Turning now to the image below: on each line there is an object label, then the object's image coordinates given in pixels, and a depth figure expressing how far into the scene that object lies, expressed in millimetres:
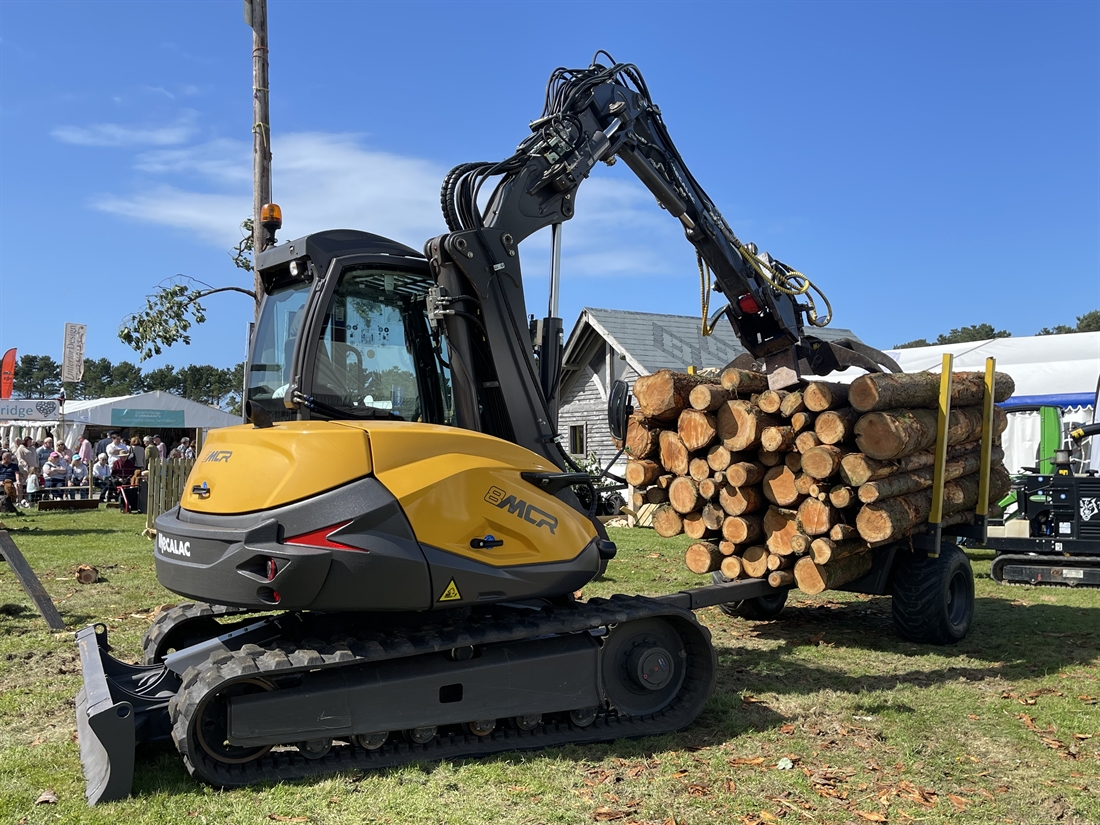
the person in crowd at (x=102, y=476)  24734
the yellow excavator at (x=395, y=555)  4699
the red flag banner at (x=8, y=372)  31188
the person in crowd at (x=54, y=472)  24453
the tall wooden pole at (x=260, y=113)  12344
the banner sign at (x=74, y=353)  20938
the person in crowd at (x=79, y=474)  25781
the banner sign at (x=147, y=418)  31853
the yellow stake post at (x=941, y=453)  7719
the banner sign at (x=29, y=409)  30766
